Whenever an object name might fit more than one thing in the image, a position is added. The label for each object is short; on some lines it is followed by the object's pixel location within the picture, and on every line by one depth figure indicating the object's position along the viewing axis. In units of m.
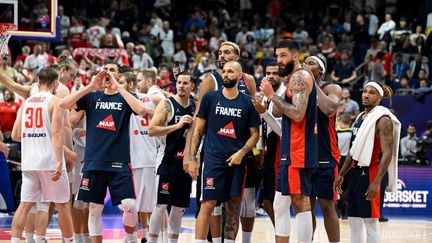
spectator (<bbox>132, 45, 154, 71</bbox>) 24.27
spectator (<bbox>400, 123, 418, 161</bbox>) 20.97
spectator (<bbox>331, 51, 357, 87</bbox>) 25.67
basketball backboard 15.29
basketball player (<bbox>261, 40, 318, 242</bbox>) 9.88
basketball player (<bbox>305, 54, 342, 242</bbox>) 10.21
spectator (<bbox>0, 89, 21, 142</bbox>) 19.08
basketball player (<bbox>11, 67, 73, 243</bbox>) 10.80
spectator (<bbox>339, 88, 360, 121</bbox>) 21.80
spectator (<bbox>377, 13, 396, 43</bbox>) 27.92
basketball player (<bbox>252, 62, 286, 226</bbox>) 10.88
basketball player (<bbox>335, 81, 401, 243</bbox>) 10.51
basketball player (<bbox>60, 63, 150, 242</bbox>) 10.56
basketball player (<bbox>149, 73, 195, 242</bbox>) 11.21
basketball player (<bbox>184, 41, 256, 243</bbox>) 10.80
